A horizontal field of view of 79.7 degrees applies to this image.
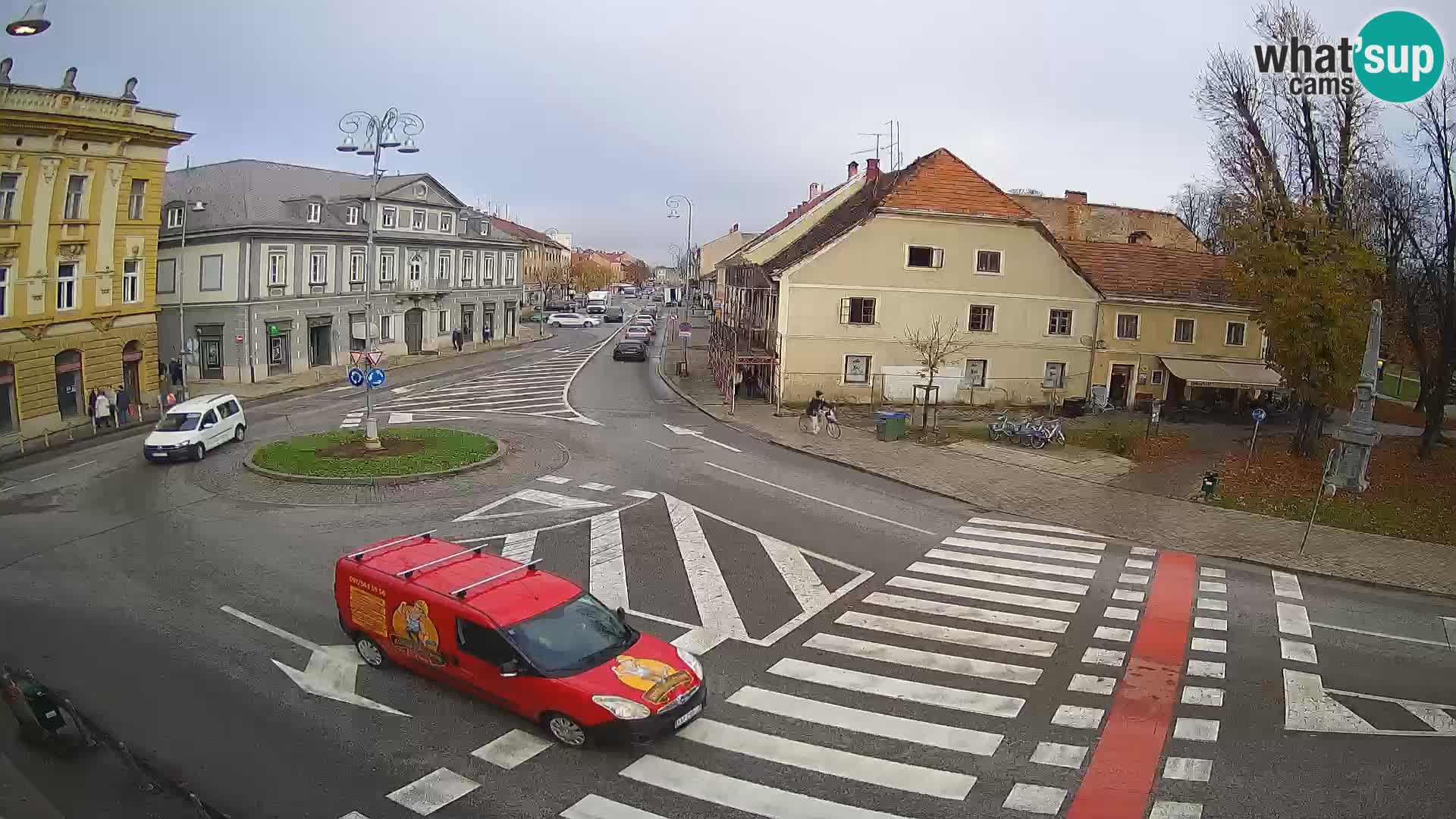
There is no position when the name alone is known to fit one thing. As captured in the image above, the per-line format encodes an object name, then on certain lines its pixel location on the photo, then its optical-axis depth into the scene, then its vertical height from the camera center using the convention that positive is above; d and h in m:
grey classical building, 40.44 +1.82
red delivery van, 9.57 -3.96
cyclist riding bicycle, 30.45 -3.12
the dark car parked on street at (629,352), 53.75 -2.33
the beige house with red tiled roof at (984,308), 35.66 +0.89
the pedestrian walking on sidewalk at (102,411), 28.97 -3.89
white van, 23.94 -3.77
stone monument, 22.58 -2.41
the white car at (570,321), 81.44 -0.80
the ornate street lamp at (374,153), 24.30 +4.32
